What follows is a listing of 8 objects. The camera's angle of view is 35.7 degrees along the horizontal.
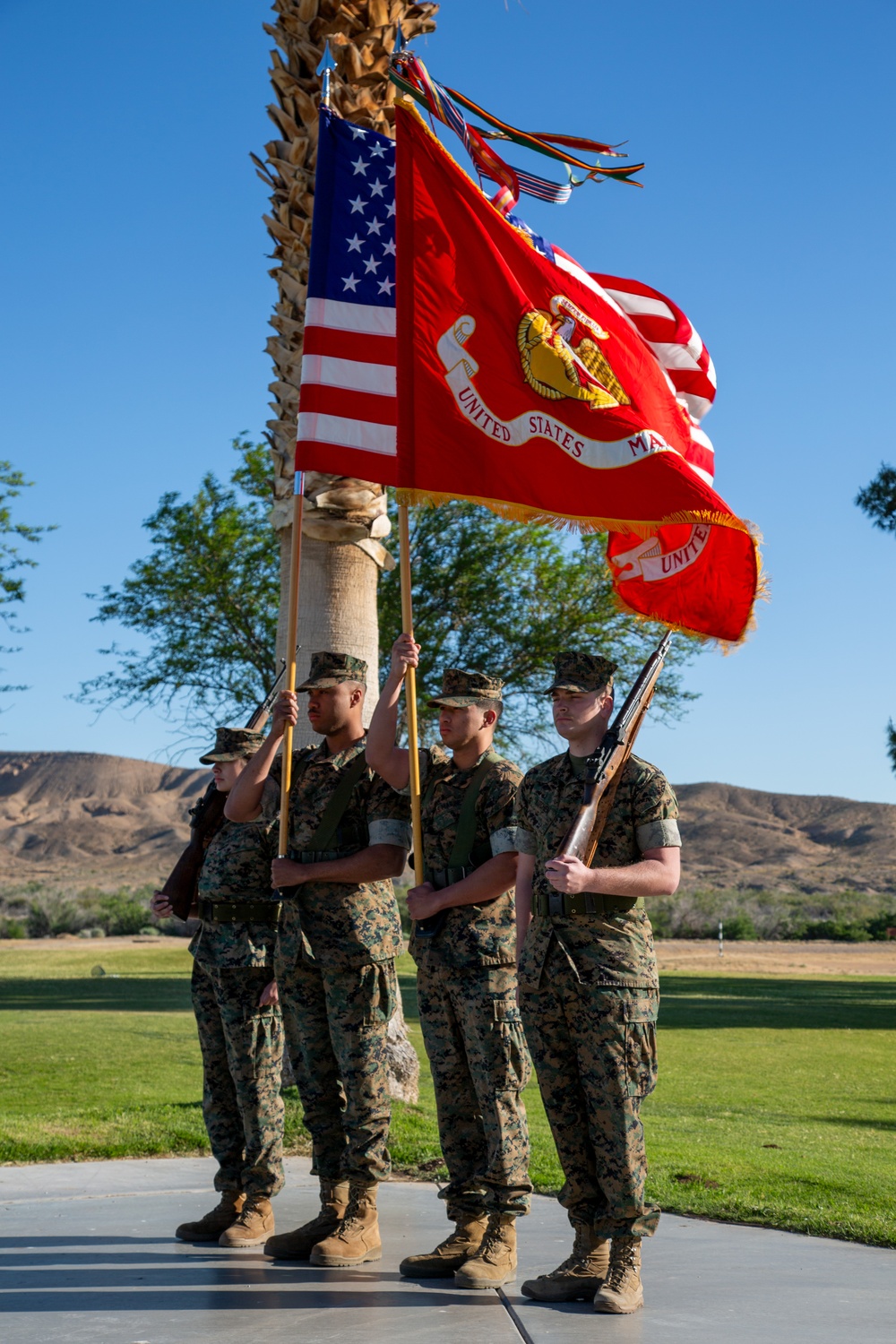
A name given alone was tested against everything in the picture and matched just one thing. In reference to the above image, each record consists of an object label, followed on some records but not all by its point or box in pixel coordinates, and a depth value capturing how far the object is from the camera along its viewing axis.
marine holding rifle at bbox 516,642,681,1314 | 5.05
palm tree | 9.48
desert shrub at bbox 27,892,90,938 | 38.38
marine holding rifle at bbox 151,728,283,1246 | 6.04
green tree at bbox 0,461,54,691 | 26.03
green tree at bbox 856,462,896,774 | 22.02
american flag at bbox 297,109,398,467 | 6.77
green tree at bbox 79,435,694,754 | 24.27
